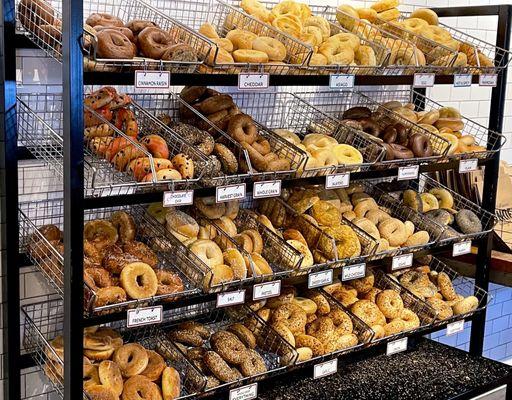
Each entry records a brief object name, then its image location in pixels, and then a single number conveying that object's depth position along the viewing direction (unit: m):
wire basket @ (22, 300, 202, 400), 2.70
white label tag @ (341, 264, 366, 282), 3.20
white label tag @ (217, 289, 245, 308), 2.77
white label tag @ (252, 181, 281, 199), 2.83
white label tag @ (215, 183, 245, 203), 2.71
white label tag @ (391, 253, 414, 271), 3.40
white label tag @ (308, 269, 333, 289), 3.07
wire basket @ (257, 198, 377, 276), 3.16
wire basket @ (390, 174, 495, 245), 3.63
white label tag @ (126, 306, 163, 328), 2.54
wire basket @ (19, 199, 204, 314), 2.54
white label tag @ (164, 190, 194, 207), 2.55
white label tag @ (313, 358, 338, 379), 3.13
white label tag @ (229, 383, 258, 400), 2.88
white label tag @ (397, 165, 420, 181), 3.32
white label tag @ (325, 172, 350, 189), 3.04
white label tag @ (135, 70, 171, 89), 2.39
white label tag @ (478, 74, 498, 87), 3.54
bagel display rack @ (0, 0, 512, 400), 2.37
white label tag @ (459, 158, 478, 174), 3.59
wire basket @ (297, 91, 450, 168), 3.43
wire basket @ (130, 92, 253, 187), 2.76
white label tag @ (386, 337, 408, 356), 3.44
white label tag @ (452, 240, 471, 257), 3.65
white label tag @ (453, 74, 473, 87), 3.41
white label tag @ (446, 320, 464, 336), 3.69
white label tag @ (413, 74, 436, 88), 3.26
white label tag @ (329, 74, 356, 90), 2.96
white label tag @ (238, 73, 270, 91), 2.68
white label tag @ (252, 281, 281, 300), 2.88
